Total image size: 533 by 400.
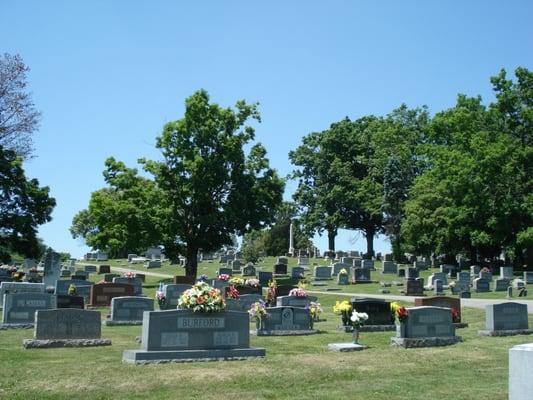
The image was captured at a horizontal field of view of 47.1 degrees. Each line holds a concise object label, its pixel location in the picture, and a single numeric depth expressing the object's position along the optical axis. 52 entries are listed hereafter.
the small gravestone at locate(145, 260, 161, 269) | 53.00
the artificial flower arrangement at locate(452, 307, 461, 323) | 17.77
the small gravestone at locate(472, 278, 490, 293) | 32.66
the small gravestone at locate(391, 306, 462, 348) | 14.49
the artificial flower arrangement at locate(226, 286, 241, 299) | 19.77
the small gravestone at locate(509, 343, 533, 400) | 4.16
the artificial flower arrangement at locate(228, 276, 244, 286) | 24.62
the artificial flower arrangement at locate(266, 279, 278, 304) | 22.25
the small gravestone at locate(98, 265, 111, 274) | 46.00
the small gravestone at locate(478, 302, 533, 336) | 16.45
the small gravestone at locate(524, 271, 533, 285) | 36.84
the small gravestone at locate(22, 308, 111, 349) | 13.42
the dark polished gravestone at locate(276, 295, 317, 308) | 20.02
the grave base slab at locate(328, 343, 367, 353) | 13.50
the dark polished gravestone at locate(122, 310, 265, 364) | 11.56
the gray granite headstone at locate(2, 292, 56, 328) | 17.56
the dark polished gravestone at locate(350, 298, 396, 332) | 17.56
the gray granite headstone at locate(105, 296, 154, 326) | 18.77
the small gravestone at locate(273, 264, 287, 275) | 43.16
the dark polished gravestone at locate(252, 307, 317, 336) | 16.52
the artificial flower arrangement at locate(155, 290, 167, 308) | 19.86
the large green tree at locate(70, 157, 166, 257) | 38.00
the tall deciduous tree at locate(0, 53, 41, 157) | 39.84
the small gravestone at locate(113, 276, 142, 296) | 27.60
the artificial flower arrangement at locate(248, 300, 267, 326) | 16.17
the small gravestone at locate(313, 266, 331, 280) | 39.99
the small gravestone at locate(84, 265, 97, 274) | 46.66
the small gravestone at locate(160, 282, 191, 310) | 22.31
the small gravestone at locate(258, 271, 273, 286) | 36.22
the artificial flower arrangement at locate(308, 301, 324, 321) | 17.48
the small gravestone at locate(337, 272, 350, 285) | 36.94
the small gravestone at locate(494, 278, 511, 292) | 33.03
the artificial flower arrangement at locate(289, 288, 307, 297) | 19.89
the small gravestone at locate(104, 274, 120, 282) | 32.44
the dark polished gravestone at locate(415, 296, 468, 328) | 17.54
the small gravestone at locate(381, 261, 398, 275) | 44.28
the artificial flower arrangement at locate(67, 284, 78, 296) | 24.88
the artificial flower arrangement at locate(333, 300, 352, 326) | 16.08
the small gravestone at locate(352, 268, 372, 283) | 37.75
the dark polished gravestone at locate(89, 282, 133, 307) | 24.58
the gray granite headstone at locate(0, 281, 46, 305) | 22.44
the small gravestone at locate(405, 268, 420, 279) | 38.99
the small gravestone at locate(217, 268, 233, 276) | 40.13
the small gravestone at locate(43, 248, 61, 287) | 32.84
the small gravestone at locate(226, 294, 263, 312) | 19.94
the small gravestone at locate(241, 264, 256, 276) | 42.34
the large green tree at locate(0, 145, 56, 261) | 38.72
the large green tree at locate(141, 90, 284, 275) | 38.00
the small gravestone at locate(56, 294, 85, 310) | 20.27
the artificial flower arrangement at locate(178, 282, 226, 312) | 12.12
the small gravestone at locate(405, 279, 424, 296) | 30.41
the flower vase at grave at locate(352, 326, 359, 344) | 14.10
